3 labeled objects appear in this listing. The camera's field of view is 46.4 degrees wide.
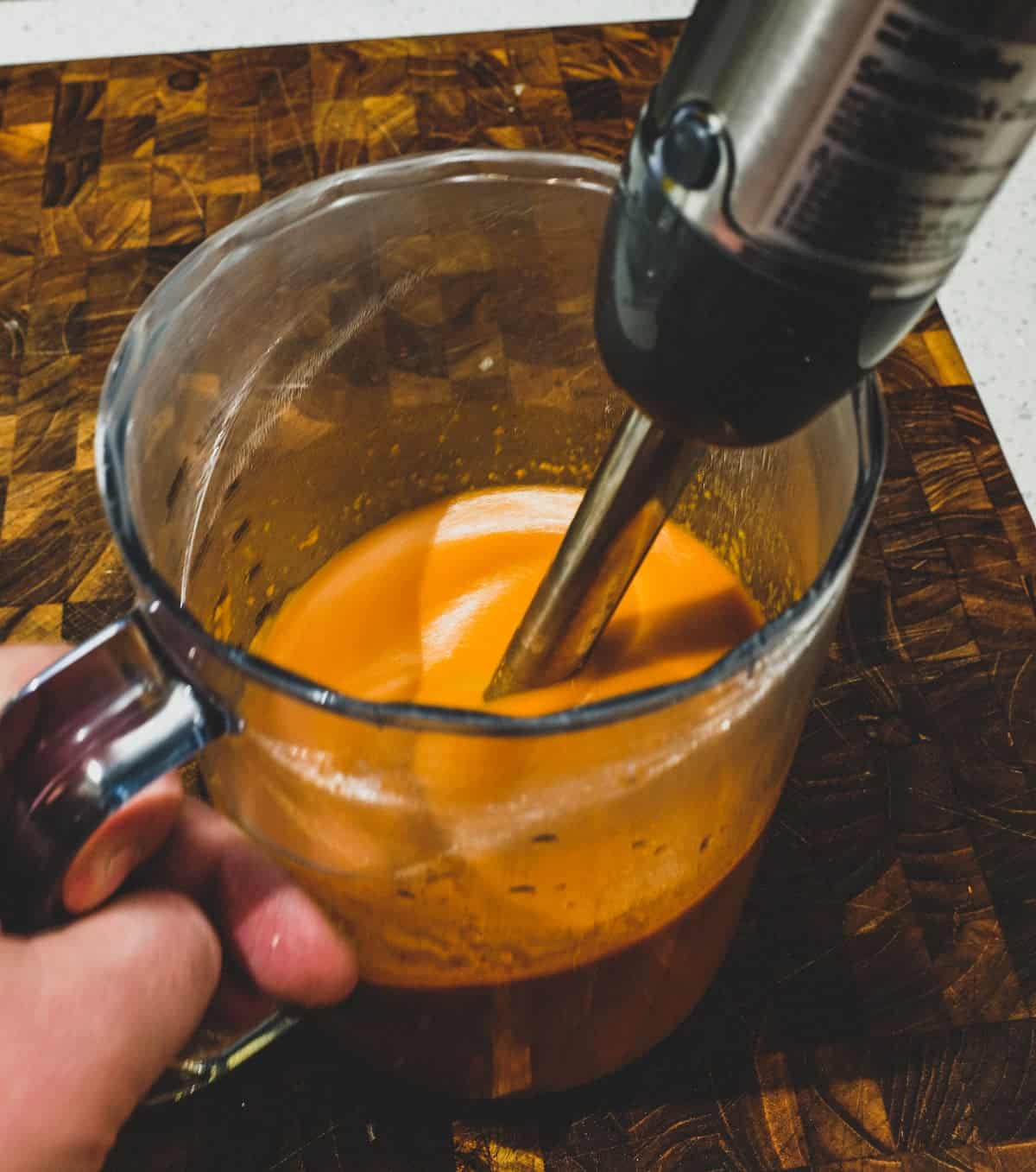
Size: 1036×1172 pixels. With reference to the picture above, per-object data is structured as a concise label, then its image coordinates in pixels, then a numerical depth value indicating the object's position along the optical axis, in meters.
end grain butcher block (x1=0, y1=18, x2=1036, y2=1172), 0.48
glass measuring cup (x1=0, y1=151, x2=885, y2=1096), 0.34
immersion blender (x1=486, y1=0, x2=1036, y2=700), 0.24
